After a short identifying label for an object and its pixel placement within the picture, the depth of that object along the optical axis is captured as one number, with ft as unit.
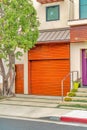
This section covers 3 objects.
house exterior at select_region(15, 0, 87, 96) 59.11
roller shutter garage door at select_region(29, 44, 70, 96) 62.28
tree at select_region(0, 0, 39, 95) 55.21
